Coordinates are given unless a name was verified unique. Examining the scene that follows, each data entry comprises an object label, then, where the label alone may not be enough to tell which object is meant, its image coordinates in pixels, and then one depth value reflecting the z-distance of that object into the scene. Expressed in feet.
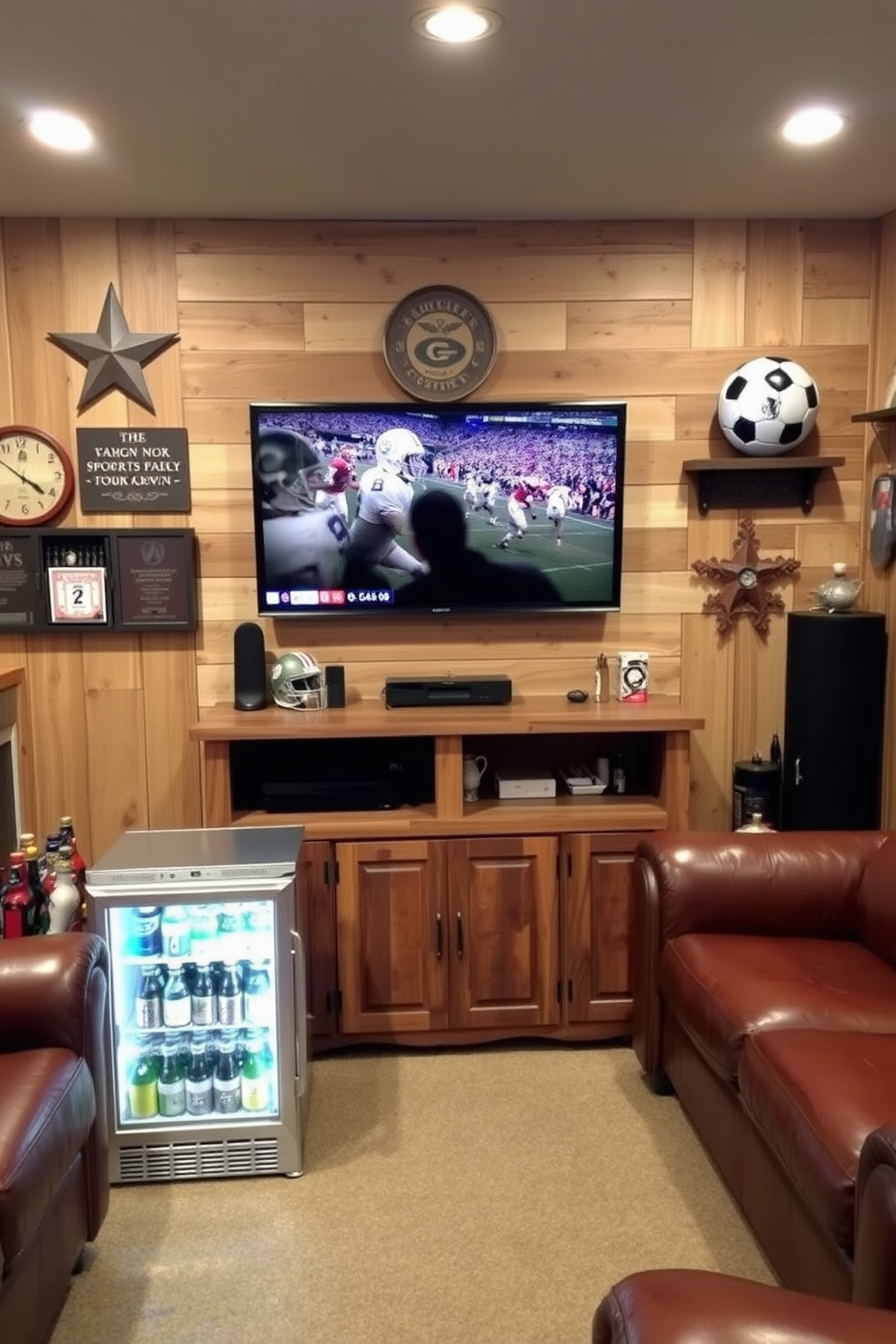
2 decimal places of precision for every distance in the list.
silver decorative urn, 10.71
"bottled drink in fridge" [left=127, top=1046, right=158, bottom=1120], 8.18
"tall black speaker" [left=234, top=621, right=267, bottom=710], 10.64
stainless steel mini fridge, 7.95
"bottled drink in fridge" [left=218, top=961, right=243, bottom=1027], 8.29
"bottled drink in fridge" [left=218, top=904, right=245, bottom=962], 8.38
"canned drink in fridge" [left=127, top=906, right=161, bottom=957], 8.17
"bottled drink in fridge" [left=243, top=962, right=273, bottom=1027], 8.39
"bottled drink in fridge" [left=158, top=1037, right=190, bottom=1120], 8.21
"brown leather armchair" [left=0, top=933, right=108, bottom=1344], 5.64
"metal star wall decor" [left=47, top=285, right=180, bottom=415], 10.78
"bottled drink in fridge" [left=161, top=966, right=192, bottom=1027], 8.27
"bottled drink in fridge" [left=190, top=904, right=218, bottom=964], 8.32
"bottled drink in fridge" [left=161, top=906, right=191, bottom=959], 8.28
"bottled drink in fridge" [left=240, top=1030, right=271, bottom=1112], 8.29
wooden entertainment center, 9.92
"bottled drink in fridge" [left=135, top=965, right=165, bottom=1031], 8.30
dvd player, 10.59
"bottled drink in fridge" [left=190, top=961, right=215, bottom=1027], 8.31
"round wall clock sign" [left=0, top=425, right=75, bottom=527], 10.87
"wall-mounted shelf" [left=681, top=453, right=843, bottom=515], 11.30
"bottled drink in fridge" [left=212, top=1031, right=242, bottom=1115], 8.20
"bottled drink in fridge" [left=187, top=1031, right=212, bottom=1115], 8.21
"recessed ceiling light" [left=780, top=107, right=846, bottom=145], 8.30
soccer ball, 10.74
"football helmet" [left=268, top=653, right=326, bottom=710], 10.68
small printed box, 11.05
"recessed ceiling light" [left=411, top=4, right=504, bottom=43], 6.69
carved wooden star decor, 11.36
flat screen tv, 10.72
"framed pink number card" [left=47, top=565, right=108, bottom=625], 10.97
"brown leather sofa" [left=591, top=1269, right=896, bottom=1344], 4.00
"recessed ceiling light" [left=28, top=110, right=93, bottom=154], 8.23
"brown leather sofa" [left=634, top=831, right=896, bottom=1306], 5.57
